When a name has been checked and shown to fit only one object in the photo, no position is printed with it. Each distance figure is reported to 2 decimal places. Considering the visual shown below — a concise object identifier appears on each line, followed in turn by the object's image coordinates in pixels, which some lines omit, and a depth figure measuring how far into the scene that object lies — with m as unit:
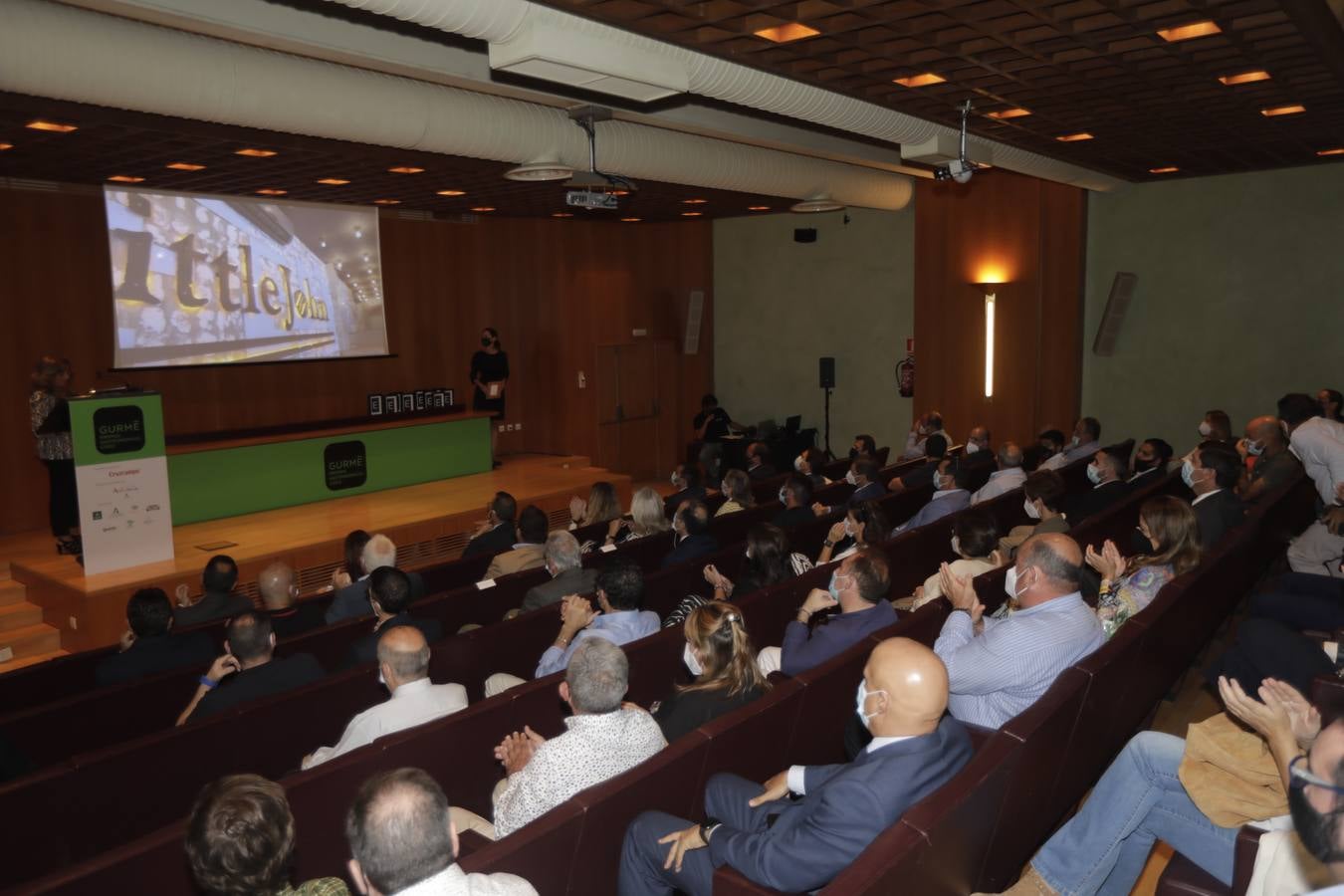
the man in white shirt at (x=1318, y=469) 5.11
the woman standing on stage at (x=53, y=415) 7.17
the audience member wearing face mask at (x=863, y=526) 5.31
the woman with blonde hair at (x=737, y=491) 6.92
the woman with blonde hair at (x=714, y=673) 3.19
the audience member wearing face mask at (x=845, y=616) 3.71
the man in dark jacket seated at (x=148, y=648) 4.27
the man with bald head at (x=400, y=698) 3.30
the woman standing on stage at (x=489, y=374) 11.41
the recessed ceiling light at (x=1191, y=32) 4.30
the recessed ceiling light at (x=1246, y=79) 5.29
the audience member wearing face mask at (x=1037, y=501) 5.64
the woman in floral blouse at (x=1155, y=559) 4.01
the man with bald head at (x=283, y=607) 5.03
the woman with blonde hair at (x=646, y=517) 6.29
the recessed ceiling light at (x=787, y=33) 4.26
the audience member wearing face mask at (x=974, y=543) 4.55
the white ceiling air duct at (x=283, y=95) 4.21
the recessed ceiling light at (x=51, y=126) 5.56
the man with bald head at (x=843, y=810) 2.27
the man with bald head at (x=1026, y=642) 3.19
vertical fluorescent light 10.87
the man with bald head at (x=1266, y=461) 6.26
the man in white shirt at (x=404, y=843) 1.93
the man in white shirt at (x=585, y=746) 2.68
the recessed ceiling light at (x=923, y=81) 5.17
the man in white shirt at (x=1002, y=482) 7.05
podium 6.77
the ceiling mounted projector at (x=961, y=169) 6.42
